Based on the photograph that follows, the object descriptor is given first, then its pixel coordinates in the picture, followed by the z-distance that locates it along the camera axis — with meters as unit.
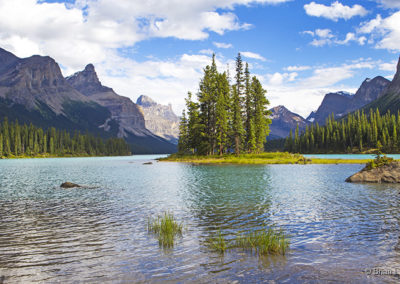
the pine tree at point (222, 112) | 85.12
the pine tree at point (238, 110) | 84.56
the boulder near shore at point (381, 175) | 35.66
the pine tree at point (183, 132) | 110.62
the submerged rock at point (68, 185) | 33.97
